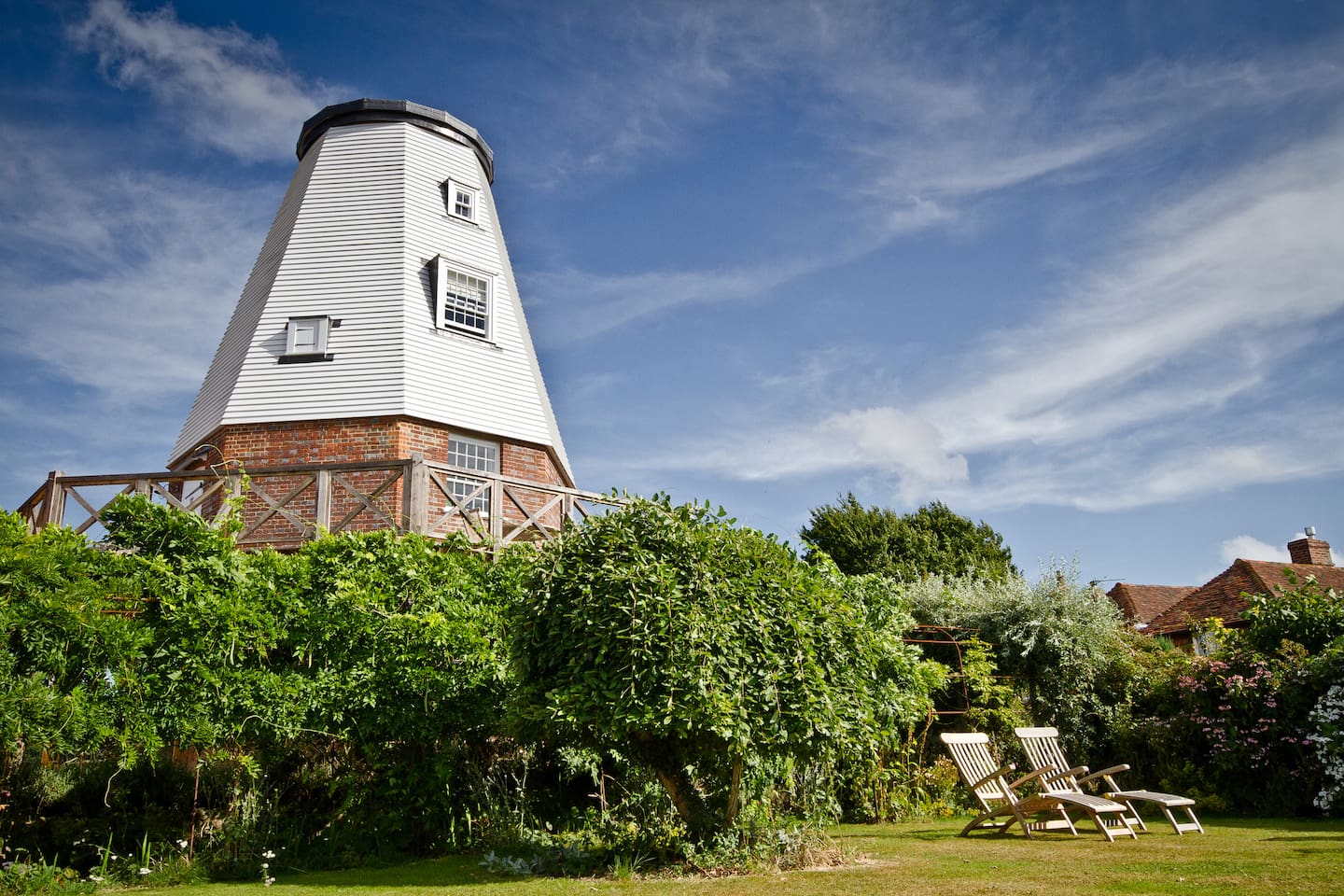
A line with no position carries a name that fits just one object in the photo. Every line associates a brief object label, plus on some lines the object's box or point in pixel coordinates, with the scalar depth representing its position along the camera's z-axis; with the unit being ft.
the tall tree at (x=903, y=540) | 85.35
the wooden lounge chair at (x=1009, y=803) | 28.43
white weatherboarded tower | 49.80
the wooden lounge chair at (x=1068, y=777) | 29.01
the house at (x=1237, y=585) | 81.46
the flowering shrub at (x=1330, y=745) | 32.81
